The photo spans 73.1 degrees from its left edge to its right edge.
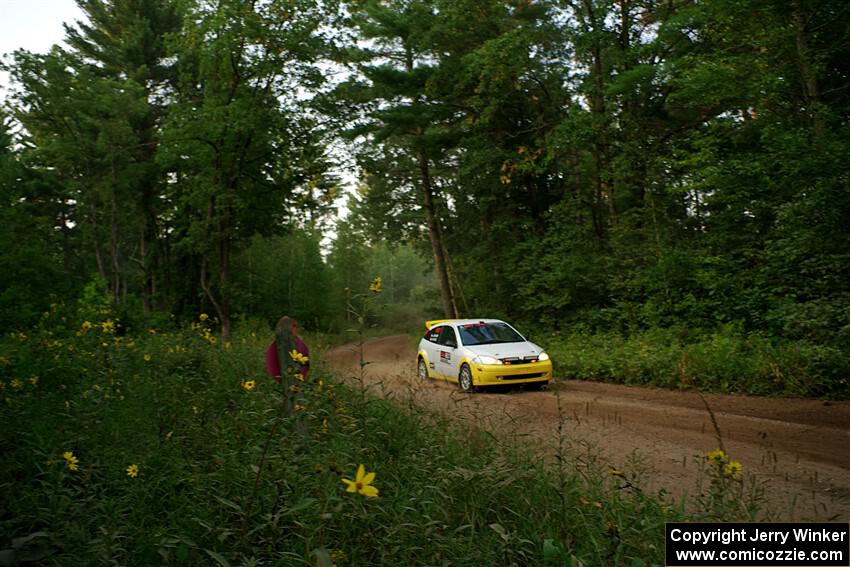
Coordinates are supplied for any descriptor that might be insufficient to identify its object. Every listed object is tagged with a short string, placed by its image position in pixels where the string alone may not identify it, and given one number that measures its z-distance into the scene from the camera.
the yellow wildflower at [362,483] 2.68
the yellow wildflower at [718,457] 3.66
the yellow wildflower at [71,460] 3.88
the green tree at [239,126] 20.28
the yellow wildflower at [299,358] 4.65
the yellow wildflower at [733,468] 3.61
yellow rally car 12.35
